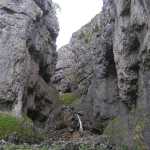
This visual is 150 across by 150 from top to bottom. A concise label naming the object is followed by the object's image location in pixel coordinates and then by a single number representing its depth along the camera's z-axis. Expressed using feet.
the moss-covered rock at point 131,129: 25.47
